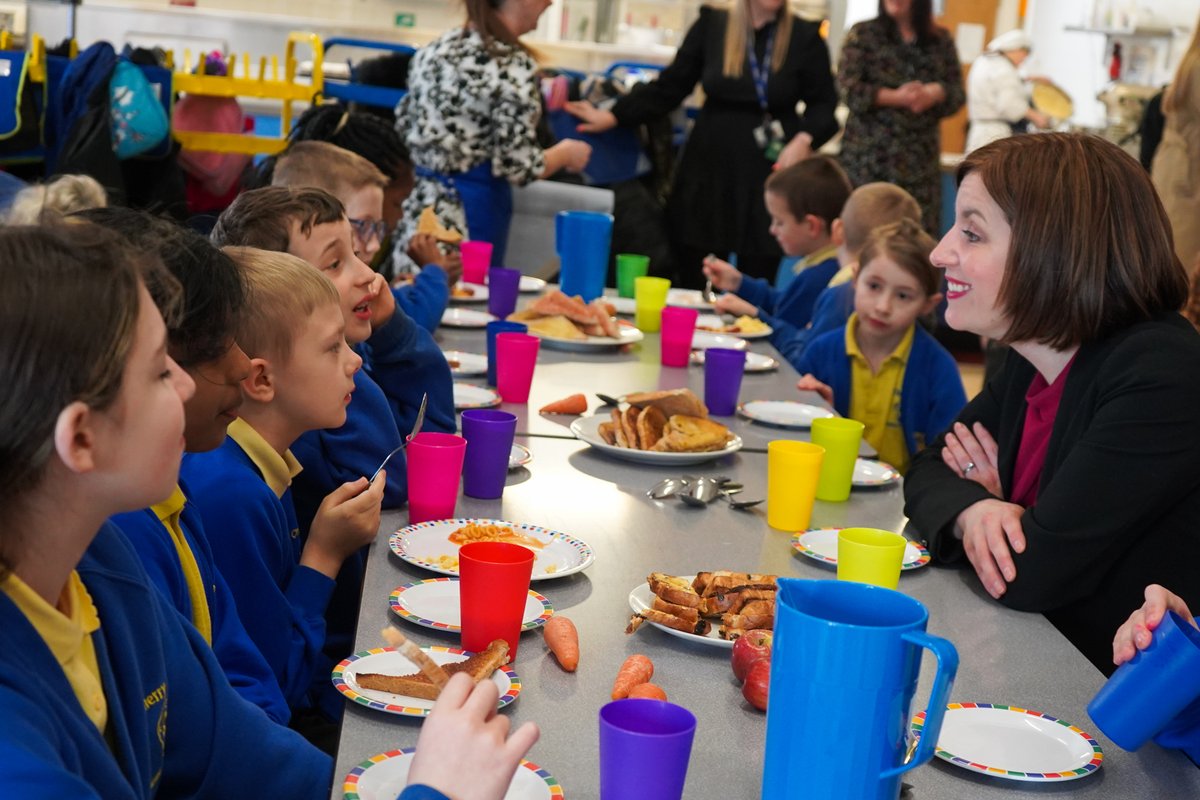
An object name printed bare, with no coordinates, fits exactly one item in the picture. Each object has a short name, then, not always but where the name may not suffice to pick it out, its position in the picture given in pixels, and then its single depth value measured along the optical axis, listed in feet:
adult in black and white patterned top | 13.24
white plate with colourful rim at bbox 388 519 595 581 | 4.95
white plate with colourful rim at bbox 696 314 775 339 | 10.77
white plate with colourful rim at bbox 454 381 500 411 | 7.65
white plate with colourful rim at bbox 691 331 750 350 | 10.20
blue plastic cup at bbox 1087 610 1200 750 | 3.70
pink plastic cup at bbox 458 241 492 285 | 12.08
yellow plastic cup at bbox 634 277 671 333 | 10.66
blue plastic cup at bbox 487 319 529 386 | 8.33
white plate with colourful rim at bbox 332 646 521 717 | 3.74
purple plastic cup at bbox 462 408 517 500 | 5.85
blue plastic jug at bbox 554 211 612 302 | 11.32
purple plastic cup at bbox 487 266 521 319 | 10.39
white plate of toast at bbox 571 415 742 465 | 6.72
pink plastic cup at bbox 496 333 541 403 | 7.67
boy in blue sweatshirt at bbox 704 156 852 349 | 12.92
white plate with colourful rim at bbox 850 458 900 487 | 6.74
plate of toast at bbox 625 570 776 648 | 4.42
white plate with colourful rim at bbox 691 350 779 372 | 9.57
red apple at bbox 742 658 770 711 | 3.93
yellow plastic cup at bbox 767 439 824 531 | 5.75
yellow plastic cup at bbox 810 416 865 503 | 6.27
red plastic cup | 4.08
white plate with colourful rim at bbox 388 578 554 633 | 4.38
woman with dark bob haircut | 5.21
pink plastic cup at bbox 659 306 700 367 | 9.21
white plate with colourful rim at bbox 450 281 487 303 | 11.34
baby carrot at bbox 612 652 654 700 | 3.97
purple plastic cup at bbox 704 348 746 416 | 7.90
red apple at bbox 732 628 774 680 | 4.07
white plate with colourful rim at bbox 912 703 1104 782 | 3.74
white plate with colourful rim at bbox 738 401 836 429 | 7.93
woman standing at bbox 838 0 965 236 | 16.25
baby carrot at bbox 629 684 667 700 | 3.85
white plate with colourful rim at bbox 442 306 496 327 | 10.23
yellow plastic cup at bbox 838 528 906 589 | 4.78
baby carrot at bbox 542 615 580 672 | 4.14
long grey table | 3.67
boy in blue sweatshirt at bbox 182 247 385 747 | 5.07
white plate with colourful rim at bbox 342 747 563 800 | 3.26
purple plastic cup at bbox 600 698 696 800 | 3.16
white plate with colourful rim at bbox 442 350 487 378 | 8.55
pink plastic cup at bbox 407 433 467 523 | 5.44
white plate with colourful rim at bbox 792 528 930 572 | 5.42
